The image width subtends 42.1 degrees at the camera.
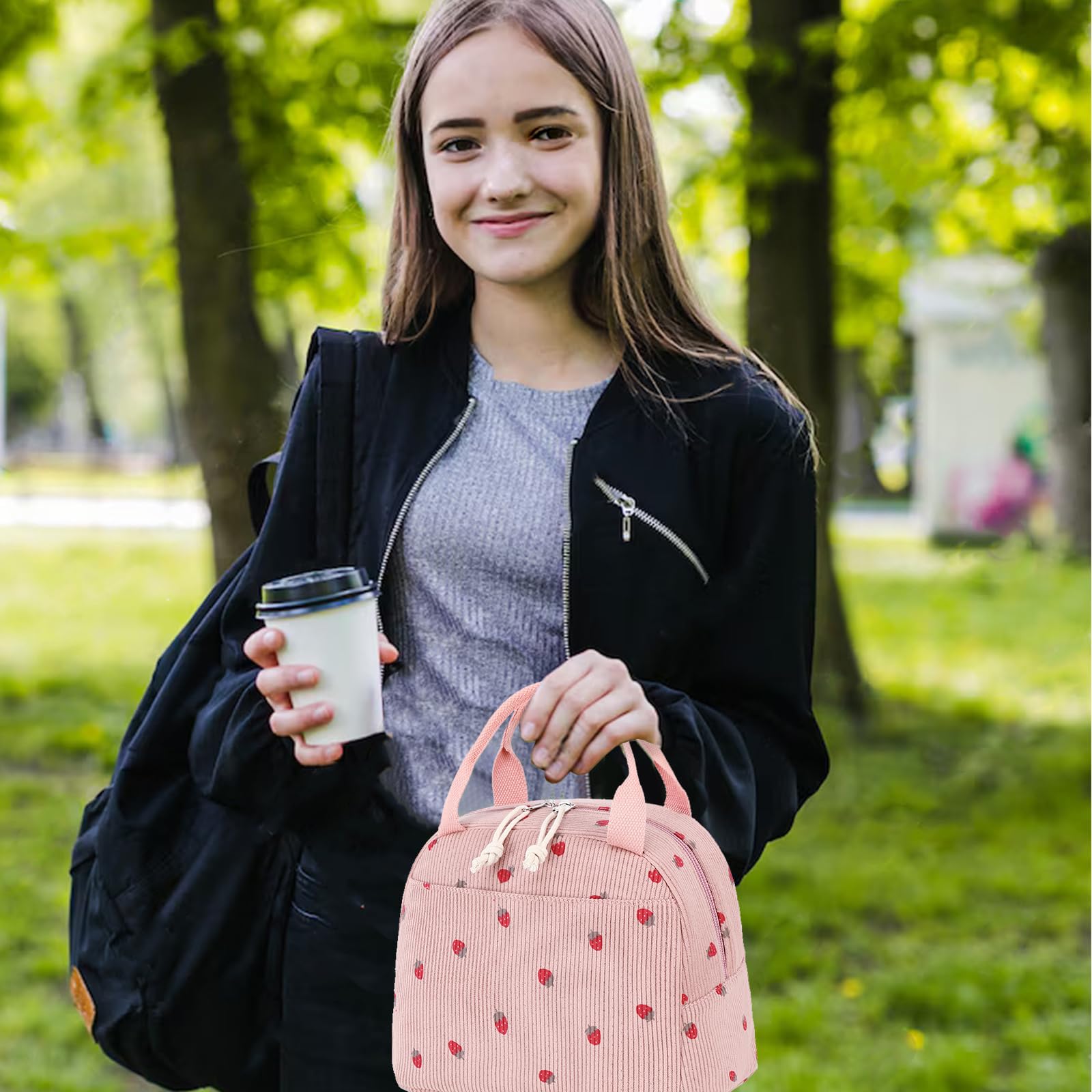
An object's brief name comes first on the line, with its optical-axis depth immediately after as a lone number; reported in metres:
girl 1.71
